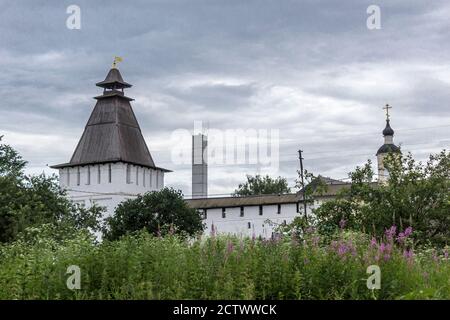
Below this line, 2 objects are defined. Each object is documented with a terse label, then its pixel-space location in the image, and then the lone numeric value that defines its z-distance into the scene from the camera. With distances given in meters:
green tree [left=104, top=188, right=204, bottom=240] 56.81
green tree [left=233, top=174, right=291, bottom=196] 103.96
